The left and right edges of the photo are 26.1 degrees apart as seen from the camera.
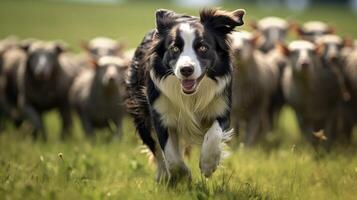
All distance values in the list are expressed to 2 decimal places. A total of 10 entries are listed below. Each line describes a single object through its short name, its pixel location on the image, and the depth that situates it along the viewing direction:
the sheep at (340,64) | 12.44
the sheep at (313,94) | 12.27
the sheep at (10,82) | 15.28
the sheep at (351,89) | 12.22
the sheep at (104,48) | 15.44
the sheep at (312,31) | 14.98
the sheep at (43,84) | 14.21
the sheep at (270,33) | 15.96
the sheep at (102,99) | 13.59
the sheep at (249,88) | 12.63
